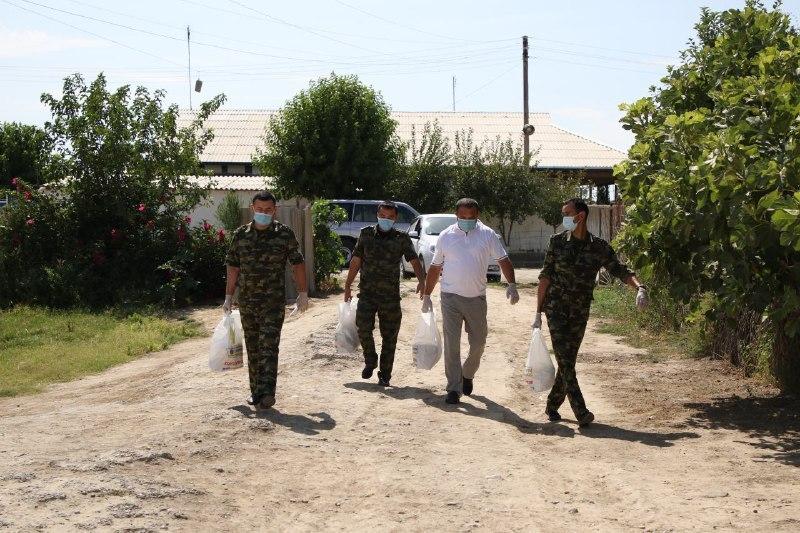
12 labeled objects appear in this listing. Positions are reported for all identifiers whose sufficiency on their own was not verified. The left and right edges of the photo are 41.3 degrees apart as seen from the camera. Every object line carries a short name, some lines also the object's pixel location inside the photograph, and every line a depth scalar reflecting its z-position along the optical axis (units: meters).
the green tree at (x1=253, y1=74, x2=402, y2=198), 32.88
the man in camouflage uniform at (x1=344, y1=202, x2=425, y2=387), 10.16
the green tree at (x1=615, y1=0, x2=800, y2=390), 7.56
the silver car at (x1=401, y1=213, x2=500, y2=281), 21.91
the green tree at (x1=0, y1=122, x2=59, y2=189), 49.94
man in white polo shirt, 9.35
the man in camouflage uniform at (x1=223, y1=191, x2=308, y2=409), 8.73
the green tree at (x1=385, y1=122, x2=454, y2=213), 35.06
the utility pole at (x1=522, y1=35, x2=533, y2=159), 36.25
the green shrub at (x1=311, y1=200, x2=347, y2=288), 19.31
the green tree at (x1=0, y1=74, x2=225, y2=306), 18.88
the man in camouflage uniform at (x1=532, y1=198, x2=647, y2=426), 8.45
